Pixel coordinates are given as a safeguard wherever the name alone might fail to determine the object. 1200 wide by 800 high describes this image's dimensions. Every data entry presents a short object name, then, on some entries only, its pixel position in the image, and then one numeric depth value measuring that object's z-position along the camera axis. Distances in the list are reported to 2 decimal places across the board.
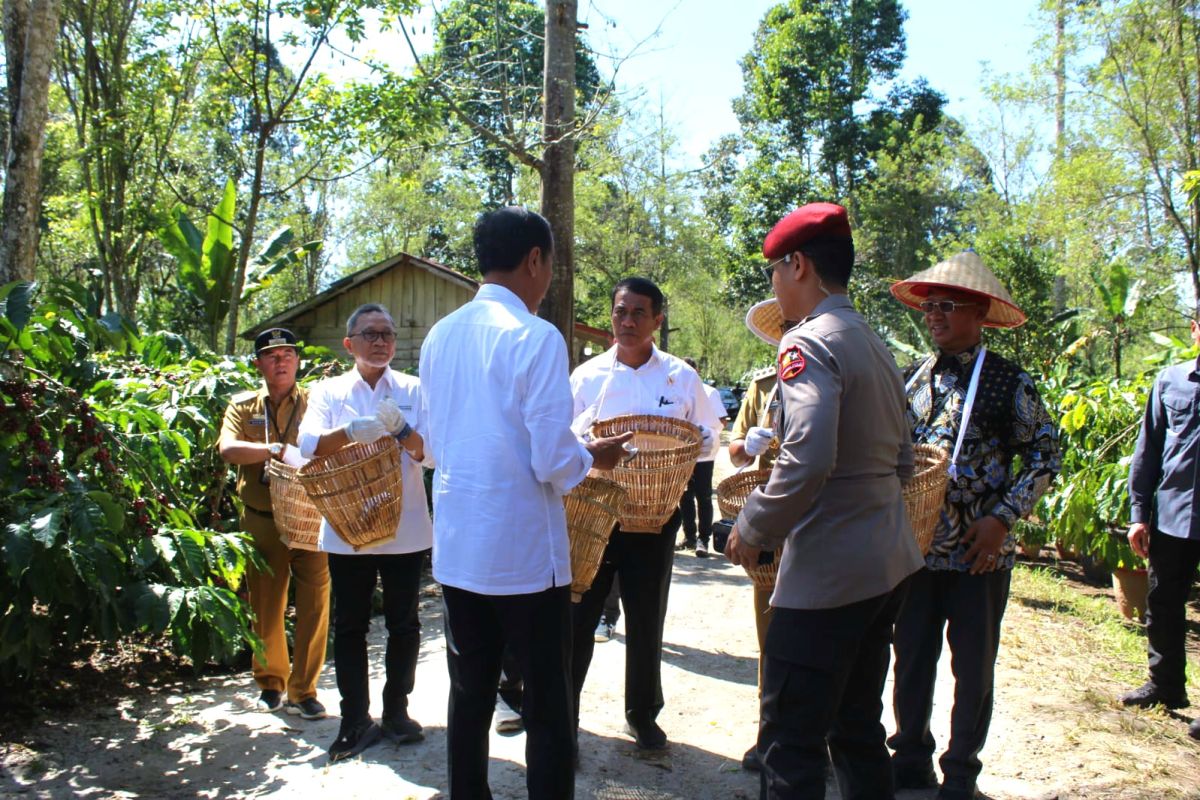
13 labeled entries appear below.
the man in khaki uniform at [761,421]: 3.91
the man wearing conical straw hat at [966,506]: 3.92
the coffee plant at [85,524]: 3.83
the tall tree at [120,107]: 15.59
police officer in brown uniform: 2.85
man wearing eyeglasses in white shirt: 4.44
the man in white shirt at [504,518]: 3.14
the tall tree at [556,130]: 7.60
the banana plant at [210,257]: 12.85
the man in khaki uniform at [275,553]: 4.91
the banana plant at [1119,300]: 17.48
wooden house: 17.33
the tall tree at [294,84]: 12.56
